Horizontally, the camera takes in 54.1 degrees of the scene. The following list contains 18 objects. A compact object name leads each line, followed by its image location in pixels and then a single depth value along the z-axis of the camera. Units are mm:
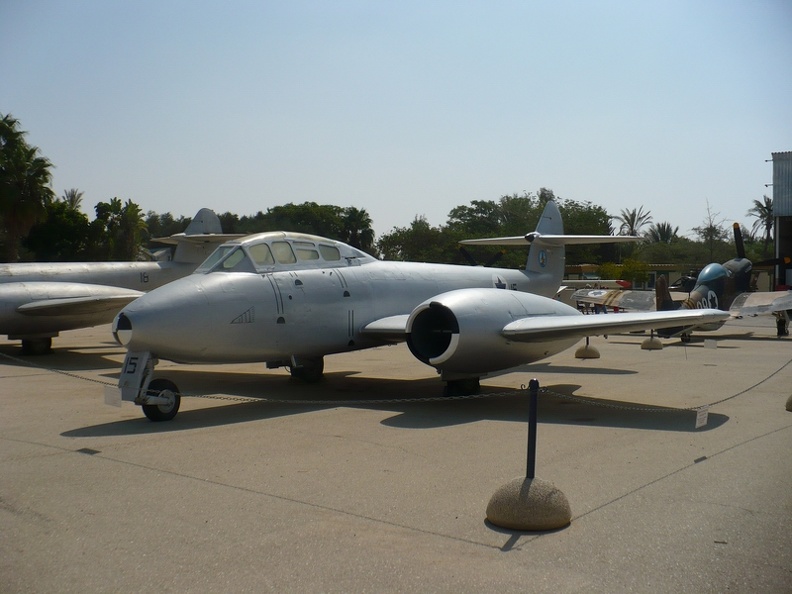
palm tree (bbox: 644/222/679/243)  105875
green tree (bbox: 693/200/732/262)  87375
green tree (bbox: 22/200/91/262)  52750
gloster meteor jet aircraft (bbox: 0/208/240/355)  19109
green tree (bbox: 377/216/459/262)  56500
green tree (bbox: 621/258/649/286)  59197
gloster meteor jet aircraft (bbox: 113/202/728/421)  9852
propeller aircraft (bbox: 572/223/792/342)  23297
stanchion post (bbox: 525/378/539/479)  5512
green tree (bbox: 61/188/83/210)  70750
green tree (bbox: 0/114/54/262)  39812
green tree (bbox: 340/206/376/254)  56534
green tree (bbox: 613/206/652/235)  101750
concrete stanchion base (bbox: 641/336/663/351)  20562
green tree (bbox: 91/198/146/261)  56656
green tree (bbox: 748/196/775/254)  82256
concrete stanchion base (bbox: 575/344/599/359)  18247
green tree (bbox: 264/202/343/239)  50475
